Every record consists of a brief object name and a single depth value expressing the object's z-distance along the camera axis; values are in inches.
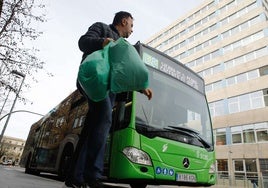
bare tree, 402.6
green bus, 138.9
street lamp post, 443.2
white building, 1074.1
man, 80.8
